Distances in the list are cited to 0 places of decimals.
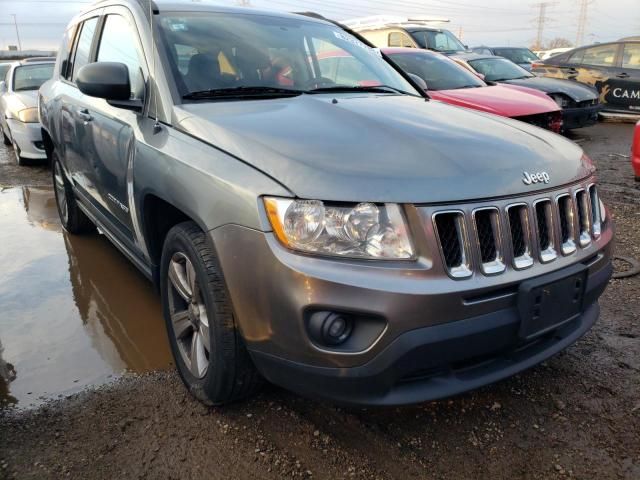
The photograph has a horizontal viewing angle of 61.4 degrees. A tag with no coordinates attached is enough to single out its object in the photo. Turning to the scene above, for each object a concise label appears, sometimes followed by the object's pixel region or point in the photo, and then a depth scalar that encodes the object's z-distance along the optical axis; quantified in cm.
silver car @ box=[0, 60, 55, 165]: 775
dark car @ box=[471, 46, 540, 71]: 1647
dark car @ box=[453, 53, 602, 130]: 901
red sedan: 706
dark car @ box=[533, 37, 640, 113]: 1061
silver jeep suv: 177
